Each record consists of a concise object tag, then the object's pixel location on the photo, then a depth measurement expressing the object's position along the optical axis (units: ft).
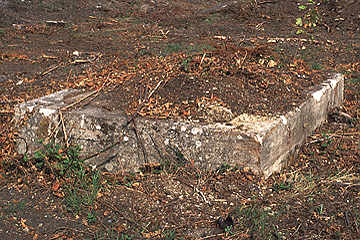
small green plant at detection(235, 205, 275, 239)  9.31
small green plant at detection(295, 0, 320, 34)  11.98
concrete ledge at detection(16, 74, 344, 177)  11.20
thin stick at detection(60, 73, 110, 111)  12.82
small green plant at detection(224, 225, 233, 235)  9.36
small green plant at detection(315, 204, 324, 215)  9.90
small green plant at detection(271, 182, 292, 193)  10.99
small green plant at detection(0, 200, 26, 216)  10.63
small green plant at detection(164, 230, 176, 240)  9.32
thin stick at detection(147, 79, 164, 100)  12.85
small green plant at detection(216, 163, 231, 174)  11.30
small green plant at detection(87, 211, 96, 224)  9.98
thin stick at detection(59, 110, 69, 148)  12.58
